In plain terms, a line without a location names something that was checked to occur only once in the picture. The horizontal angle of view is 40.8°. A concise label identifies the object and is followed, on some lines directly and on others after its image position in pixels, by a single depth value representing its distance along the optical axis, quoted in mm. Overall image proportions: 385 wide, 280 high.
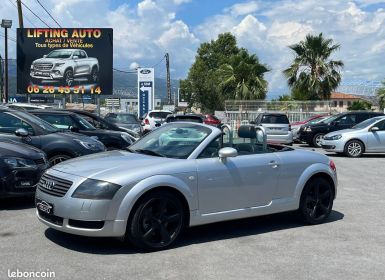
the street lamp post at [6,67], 32244
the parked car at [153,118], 25181
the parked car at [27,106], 14692
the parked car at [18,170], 7656
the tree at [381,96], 52188
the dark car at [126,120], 21922
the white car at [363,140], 17609
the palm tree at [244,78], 38750
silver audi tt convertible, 5512
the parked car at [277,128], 21703
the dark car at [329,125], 21484
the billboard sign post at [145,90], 38688
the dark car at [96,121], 14648
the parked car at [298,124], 24047
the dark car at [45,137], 9320
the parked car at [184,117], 15232
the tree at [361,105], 62972
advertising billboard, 28344
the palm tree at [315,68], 34312
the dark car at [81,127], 12407
